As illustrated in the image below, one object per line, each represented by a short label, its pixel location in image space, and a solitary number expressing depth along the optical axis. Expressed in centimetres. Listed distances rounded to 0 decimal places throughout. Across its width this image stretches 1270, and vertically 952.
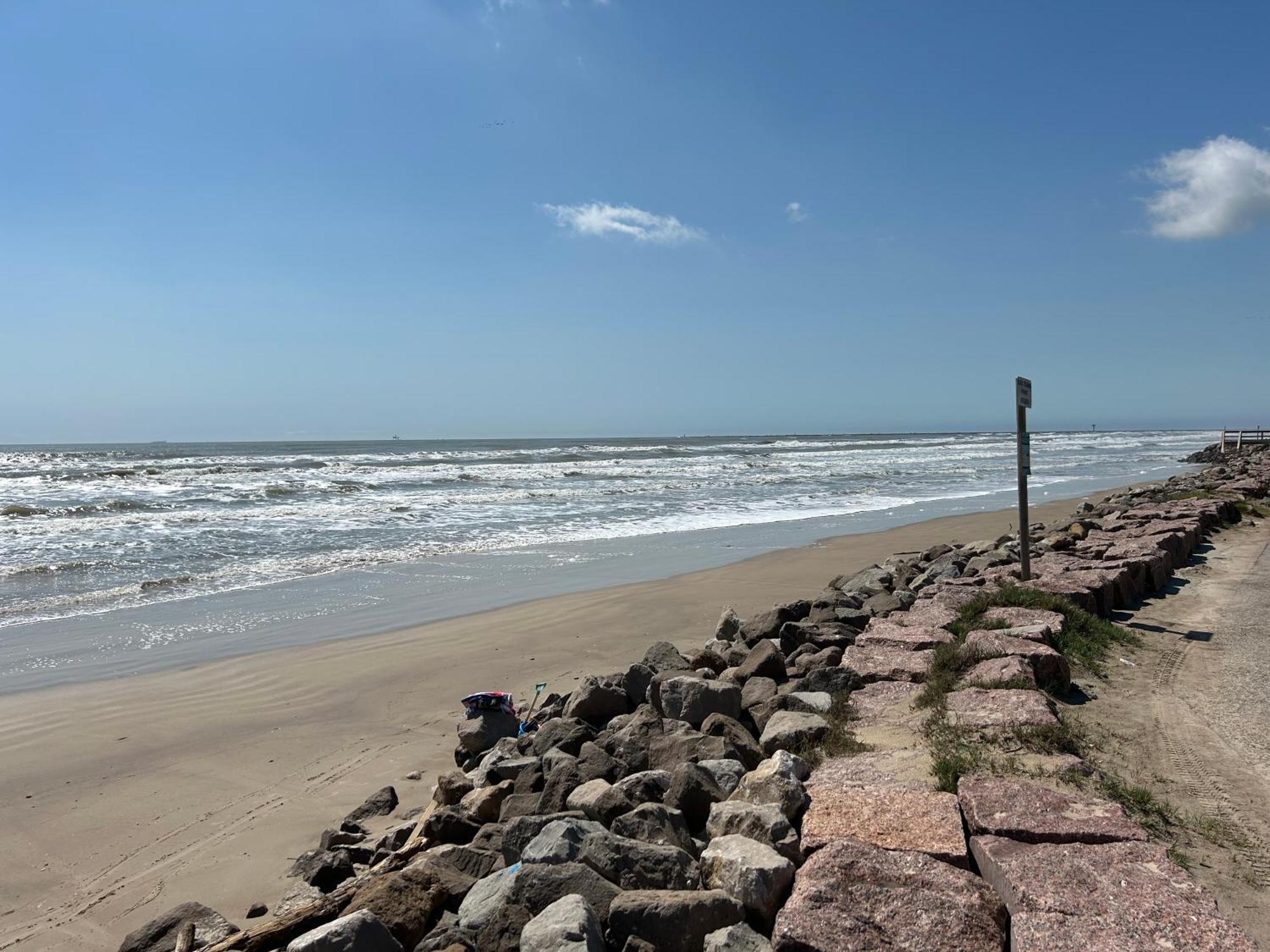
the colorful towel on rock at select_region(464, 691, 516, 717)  539
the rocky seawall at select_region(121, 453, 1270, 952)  243
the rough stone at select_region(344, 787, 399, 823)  440
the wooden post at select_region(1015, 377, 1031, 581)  686
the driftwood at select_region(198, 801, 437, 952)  296
